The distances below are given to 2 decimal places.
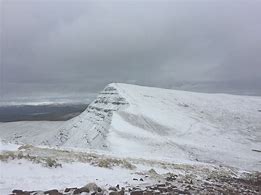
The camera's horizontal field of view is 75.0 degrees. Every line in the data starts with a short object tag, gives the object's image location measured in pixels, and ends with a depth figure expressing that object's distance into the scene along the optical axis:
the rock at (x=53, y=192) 6.86
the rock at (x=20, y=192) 6.80
